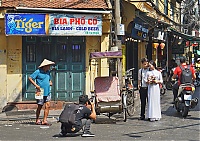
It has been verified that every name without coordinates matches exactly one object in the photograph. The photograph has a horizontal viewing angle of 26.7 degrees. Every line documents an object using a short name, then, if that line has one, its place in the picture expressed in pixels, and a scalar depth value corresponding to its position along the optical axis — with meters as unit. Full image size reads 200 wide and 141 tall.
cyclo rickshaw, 11.49
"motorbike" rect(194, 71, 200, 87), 24.70
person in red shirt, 12.89
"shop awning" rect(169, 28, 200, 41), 26.56
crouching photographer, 9.13
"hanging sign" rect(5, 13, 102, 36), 13.61
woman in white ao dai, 11.86
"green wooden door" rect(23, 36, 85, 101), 14.55
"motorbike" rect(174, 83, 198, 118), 12.30
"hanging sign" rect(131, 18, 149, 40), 18.45
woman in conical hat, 11.34
